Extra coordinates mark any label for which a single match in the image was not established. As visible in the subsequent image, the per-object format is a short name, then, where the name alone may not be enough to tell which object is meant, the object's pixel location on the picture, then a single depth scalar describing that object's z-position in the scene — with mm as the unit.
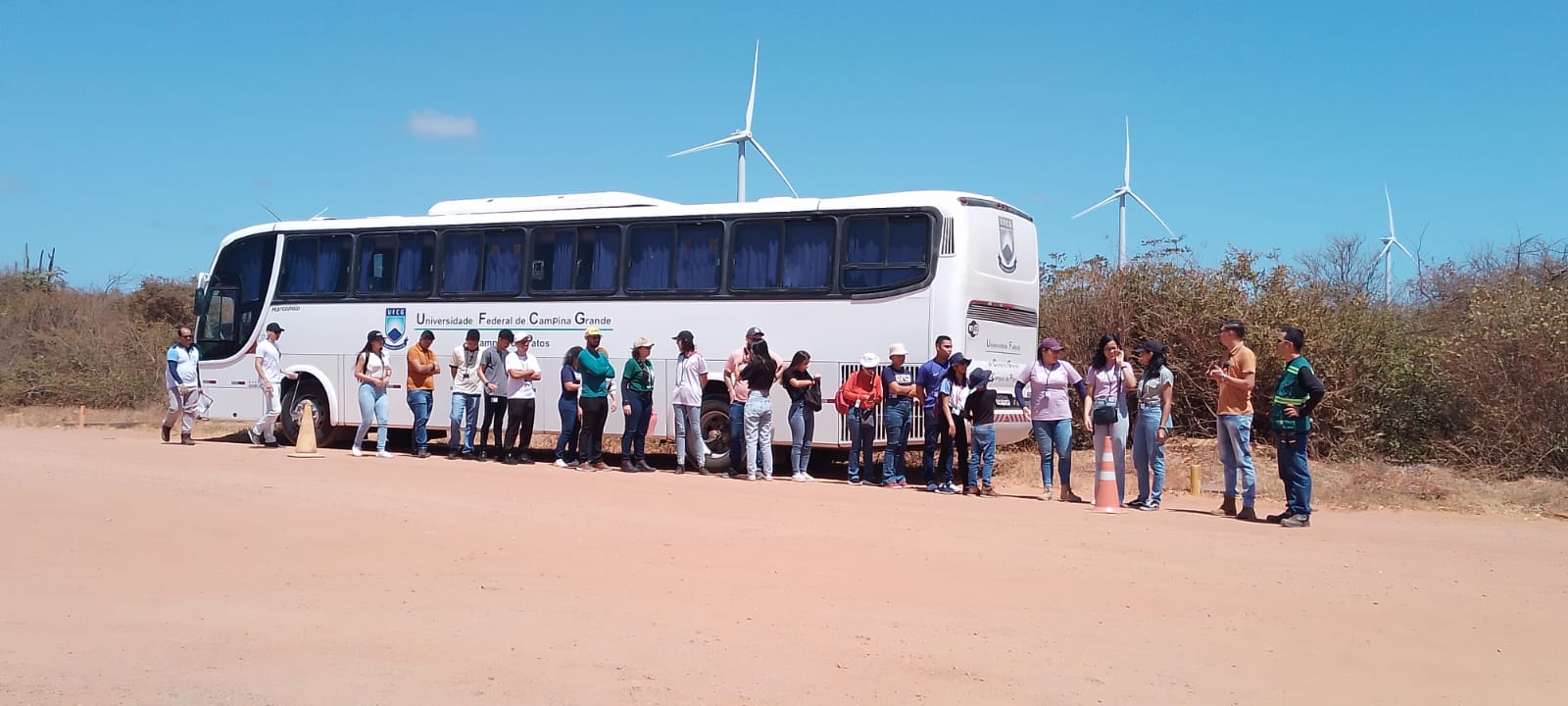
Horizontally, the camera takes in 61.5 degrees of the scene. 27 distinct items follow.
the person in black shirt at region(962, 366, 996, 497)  12148
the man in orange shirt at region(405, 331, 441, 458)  15195
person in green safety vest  10078
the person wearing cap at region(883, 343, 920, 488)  12945
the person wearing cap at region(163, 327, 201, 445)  16078
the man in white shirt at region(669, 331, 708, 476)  14164
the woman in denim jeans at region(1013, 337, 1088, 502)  11812
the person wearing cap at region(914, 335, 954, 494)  12672
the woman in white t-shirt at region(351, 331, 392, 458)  15148
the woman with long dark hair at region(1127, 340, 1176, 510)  11219
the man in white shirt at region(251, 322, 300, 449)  16141
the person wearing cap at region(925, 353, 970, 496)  12555
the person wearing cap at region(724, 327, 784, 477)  13805
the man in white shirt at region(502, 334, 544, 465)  14719
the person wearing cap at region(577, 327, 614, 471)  13781
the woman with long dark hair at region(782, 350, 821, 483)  13555
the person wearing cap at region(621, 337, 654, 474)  13961
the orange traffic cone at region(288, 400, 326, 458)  15625
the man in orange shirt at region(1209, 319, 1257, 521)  10602
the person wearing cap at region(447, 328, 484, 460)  15227
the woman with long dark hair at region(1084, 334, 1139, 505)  11461
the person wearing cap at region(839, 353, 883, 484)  13320
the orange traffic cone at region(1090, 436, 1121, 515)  11031
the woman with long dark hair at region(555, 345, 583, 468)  14281
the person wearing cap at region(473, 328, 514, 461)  14930
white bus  13820
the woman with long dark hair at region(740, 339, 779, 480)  13461
